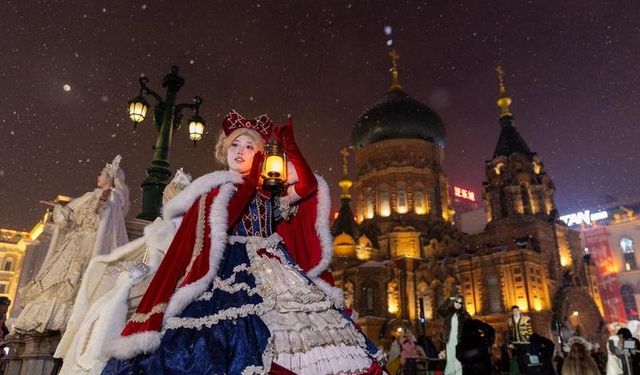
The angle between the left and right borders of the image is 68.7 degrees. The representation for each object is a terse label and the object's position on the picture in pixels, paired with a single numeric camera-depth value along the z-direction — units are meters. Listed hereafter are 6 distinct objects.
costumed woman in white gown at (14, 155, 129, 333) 6.01
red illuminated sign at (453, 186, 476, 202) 64.91
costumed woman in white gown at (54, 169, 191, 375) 4.46
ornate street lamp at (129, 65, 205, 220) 8.48
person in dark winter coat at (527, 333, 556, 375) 9.20
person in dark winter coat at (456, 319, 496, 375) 6.90
